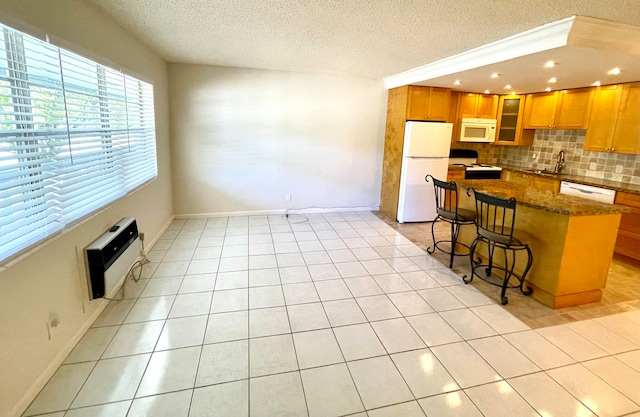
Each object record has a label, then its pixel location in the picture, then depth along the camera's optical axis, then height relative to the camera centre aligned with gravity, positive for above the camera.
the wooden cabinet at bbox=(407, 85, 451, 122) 4.92 +0.69
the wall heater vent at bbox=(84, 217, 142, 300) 2.33 -0.95
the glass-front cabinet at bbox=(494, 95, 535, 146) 5.50 +0.49
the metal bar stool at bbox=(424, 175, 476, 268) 3.44 -0.72
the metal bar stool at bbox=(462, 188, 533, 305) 2.72 -0.76
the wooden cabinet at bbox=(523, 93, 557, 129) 5.01 +0.67
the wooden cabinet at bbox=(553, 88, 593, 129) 4.51 +0.66
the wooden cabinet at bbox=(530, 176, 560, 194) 4.63 -0.45
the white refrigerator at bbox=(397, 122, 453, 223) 4.95 -0.27
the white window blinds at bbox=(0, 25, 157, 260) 1.57 -0.03
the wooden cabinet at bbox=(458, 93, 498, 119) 5.46 +0.76
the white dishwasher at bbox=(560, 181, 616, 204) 3.99 -0.48
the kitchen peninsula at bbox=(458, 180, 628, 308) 2.63 -0.77
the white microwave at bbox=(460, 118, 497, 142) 5.45 +0.34
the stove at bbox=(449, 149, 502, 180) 5.45 -0.27
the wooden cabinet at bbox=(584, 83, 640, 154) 4.00 +0.45
